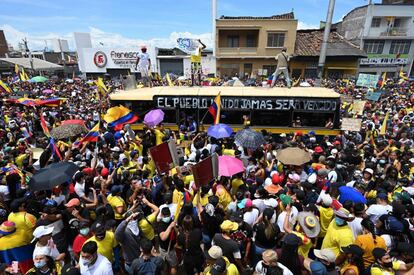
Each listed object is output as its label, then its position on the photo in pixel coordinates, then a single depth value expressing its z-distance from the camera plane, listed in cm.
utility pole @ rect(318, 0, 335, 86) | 2236
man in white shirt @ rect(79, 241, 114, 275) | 310
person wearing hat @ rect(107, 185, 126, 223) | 460
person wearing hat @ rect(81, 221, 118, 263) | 352
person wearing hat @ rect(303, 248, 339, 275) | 301
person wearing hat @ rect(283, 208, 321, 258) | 387
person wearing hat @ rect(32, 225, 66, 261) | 350
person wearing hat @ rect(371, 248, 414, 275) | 299
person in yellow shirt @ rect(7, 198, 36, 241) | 399
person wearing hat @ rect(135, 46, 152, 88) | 1259
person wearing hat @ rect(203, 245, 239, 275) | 306
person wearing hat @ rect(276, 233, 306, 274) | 332
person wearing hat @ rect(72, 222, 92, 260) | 366
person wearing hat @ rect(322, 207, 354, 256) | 353
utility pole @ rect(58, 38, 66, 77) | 5747
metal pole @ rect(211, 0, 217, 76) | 3032
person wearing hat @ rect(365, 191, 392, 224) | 424
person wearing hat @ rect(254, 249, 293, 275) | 290
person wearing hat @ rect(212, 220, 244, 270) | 356
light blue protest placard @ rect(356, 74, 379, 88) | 1830
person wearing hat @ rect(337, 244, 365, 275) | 302
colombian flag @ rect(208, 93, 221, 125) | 852
